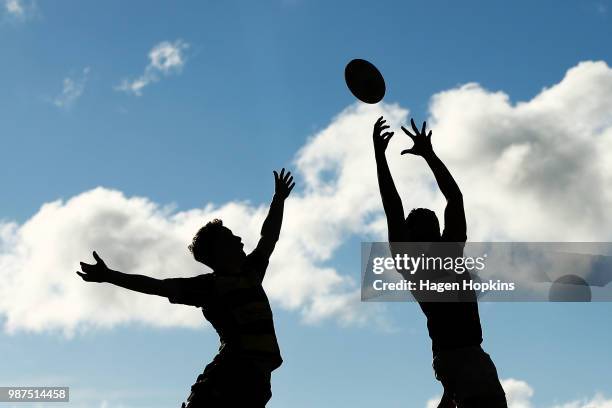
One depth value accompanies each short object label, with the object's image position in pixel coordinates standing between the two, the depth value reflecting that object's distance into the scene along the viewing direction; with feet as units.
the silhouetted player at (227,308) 21.67
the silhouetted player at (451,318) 20.39
